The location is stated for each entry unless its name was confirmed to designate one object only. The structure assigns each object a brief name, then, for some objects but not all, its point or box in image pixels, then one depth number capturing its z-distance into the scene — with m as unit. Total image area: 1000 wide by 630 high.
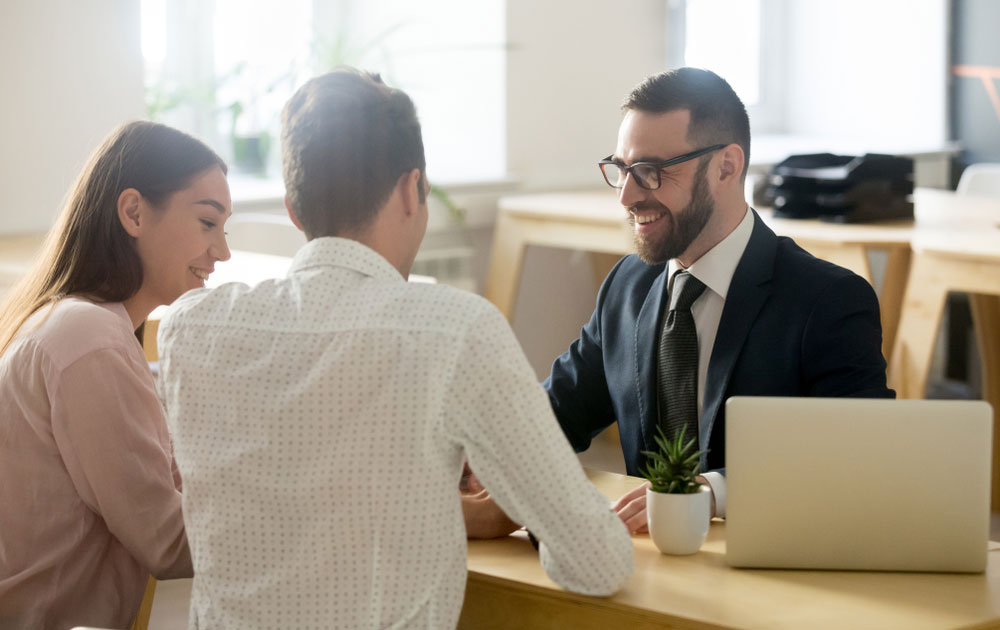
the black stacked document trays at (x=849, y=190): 5.46
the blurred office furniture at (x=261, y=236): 4.96
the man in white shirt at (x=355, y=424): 2.51
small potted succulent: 2.77
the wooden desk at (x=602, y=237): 5.12
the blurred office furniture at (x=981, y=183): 6.75
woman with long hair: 2.90
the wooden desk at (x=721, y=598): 2.57
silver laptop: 2.66
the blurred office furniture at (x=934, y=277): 4.67
